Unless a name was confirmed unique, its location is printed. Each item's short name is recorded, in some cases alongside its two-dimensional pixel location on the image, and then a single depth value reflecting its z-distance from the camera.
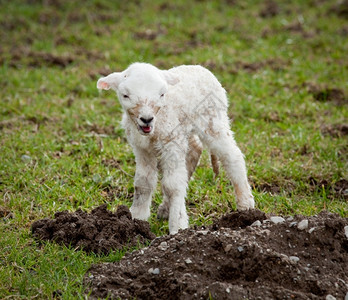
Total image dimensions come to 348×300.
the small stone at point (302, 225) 8.48
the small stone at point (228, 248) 8.03
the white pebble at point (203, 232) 8.57
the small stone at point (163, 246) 8.48
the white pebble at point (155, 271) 7.98
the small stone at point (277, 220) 8.82
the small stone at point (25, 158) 13.35
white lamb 9.16
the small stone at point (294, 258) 7.96
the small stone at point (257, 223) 8.86
